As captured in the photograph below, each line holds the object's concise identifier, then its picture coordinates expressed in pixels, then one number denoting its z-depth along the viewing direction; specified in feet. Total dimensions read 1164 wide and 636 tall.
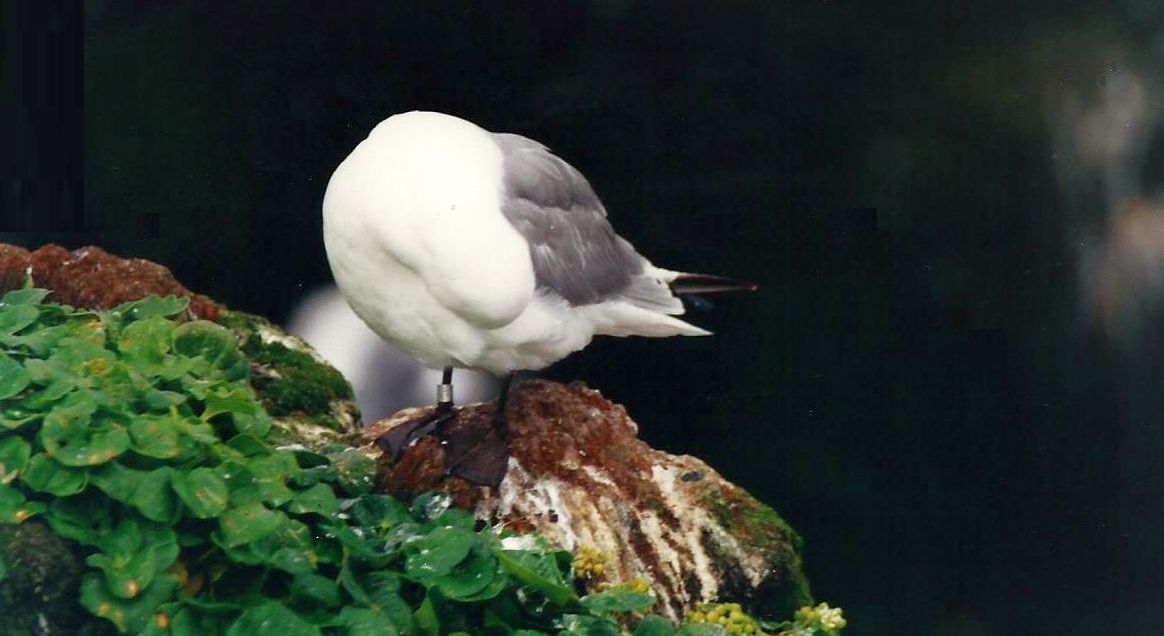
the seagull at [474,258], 24.99
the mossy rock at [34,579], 21.07
